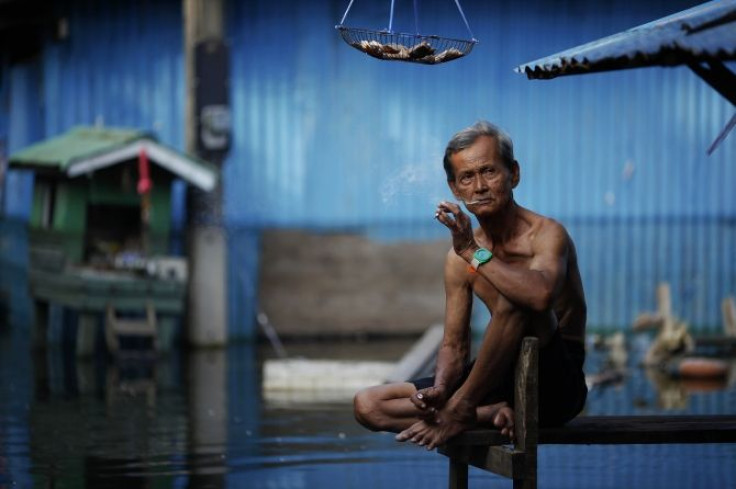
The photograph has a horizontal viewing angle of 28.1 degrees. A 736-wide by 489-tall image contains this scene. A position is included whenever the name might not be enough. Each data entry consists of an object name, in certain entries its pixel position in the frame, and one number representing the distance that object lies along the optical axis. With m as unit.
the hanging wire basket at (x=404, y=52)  8.05
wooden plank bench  6.05
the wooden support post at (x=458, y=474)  6.55
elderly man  6.08
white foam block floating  12.62
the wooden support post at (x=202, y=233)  16.17
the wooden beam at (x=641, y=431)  6.34
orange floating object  13.38
